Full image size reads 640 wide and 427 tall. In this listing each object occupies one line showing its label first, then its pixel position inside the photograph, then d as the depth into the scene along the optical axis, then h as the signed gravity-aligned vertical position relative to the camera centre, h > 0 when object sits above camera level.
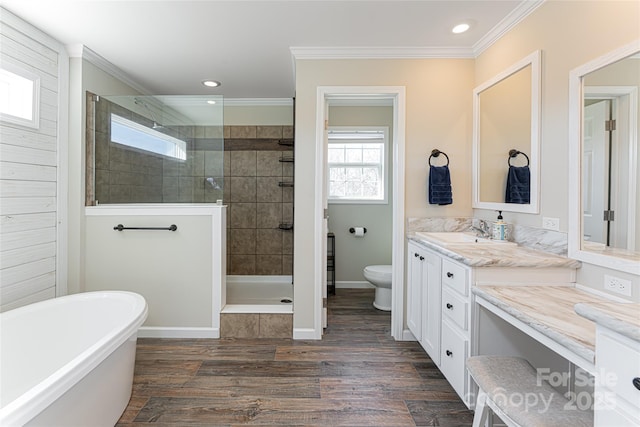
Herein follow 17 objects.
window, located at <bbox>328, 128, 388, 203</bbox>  4.01 +0.53
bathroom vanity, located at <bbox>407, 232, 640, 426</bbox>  0.79 -0.41
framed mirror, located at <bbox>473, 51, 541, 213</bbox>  1.92 +0.53
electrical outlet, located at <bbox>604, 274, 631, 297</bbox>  1.35 -0.33
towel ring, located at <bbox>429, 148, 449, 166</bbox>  2.58 +0.50
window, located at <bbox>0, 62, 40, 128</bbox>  2.06 +0.80
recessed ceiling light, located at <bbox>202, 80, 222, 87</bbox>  3.22 +1.36
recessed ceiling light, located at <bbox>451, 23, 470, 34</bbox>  2.19 +1.35
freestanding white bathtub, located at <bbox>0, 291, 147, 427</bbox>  1.14 -0.77
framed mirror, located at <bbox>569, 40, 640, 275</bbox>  1.32 +0.25
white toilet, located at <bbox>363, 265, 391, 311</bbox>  3.20 -0.77
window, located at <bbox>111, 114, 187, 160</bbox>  2.83 +0.64
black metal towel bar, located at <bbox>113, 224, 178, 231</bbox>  2.65 -0.18
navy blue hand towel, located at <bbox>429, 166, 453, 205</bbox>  2.54 +0.21
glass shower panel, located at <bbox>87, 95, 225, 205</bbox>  2.75 +0.55
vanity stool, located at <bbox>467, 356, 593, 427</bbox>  1.06 -0.72
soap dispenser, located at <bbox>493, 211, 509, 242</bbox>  2.12 -0.14
